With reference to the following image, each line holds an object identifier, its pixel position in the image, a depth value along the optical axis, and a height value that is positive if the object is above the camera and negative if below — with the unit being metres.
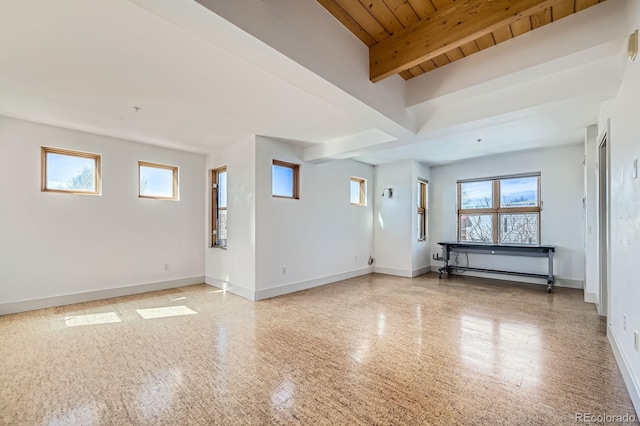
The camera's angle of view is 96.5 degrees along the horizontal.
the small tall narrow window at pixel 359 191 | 6.76 +0.56
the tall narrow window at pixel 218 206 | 5.59 +0.16
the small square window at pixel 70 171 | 4.13 +0.65
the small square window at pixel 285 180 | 4.95 +0.61
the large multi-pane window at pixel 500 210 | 5.76 +0.10
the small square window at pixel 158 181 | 5.05 +0.62
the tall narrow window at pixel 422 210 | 6.86 +0.10
